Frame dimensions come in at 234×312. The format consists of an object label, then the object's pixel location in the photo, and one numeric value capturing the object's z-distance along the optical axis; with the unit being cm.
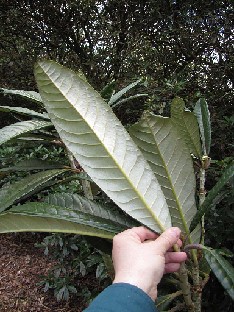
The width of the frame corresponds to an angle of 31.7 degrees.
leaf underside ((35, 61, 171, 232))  90
